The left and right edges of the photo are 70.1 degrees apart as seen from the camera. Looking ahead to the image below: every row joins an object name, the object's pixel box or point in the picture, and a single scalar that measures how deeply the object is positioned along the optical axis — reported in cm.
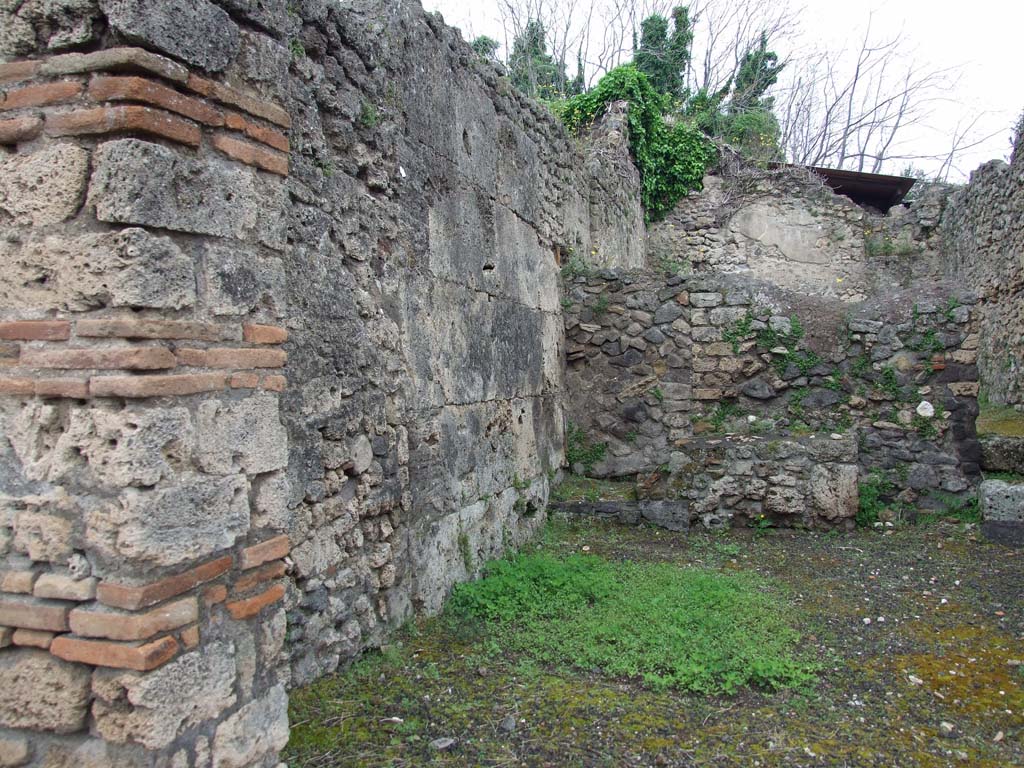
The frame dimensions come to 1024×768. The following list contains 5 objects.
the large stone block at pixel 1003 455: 628
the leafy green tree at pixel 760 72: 2192
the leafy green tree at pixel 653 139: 1048
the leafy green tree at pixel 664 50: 2058
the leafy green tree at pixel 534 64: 2034
